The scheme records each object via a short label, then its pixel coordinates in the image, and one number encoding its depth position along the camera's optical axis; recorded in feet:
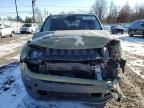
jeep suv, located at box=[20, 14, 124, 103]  5.54
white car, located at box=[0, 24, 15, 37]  37.57
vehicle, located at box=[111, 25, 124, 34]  46.48
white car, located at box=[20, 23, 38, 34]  52.32
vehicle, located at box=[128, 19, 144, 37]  33.13
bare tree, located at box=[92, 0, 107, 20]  107.70
